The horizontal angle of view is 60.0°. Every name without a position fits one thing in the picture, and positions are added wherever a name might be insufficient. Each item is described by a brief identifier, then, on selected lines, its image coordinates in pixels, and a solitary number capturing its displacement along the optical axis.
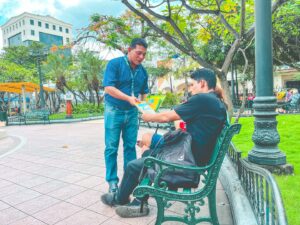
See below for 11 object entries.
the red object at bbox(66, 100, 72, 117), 20.94
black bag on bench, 2.19
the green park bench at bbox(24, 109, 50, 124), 19.01
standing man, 3.08
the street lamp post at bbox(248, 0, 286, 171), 3.30
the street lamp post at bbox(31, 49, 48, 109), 20.41
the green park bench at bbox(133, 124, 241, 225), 2.10
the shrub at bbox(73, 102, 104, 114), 26.25
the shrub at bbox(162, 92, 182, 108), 22.91
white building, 76.00
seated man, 2.22
